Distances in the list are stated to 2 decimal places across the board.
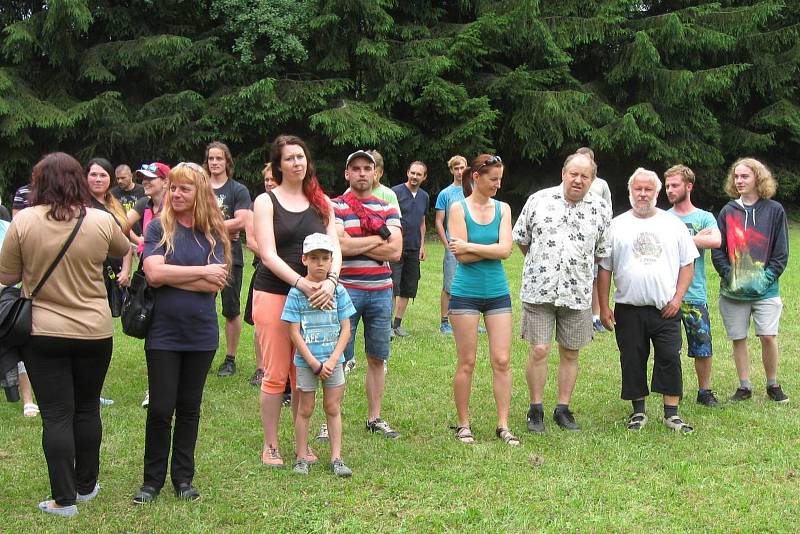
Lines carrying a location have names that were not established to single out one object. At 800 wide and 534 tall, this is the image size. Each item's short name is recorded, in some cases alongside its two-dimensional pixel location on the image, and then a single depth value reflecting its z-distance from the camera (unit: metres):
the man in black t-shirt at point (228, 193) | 6.24
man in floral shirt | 5.20
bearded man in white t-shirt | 5.35
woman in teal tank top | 5.07
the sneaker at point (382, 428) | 5.22
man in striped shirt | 5.00
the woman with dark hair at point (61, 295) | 3.75
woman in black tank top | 4.46
